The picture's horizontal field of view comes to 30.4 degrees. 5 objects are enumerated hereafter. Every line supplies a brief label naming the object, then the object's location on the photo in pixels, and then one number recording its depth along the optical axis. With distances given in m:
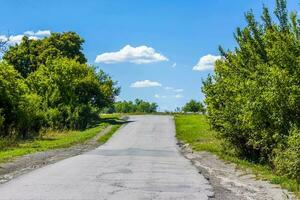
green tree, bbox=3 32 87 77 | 81.00
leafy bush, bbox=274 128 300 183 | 16.09
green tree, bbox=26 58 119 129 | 57.44
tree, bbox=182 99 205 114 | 131.75
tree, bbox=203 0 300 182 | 18.00
